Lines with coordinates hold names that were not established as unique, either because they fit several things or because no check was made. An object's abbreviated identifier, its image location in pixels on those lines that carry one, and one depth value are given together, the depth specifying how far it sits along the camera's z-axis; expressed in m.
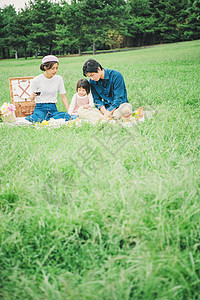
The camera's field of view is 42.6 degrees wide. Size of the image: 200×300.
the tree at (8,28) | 33.09
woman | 4.13
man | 3.76
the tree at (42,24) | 34.81
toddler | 4.46
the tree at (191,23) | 36.53
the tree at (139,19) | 38.88
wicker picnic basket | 4.65
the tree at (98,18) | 34.81
